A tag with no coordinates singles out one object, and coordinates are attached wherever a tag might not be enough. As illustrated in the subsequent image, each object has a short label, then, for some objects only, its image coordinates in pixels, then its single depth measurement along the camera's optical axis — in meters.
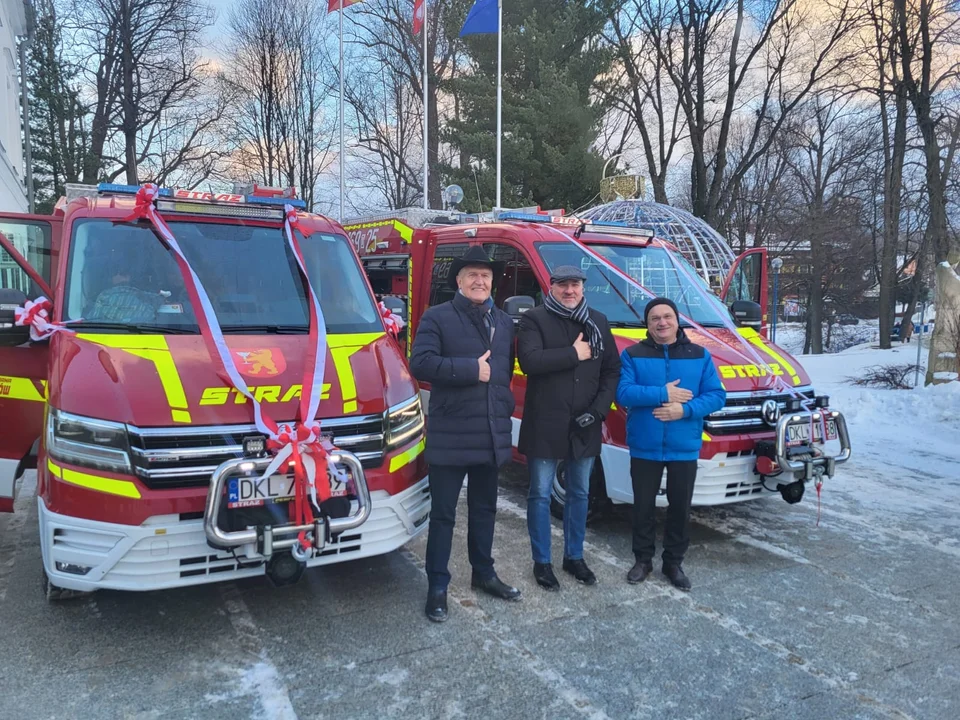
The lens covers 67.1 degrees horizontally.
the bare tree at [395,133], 31.50
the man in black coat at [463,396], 3.89
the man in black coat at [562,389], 4.24
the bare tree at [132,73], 23.44
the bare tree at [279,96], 27.91
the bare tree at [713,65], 22.03
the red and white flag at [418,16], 16.81
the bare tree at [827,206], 29.38
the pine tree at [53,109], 25.88
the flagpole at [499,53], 15.18
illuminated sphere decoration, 12.25
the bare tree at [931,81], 15.02
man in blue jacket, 4.30
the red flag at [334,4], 17.41
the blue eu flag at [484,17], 15.41
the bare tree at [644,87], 23.19
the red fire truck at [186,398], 3.34
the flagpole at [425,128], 16.96
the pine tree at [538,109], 21.19
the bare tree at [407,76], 27.00
